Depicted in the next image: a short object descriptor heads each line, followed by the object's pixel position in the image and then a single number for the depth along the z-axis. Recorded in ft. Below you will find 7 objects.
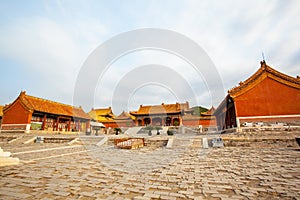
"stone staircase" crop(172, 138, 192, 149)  32.76
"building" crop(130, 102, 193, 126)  94.00
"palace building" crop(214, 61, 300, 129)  41.32
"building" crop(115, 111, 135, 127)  108.68
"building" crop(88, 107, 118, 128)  110.11
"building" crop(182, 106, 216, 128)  85.66
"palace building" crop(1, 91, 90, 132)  66.49
